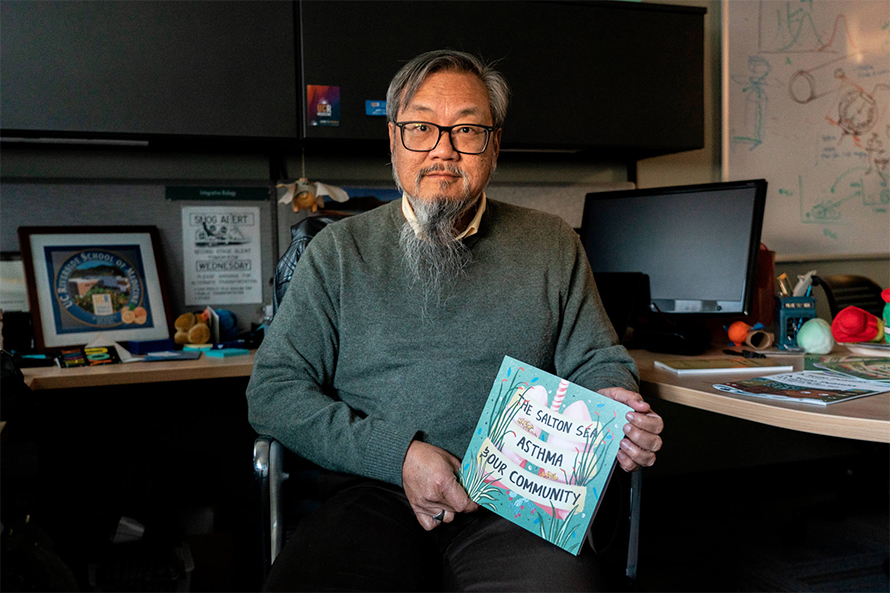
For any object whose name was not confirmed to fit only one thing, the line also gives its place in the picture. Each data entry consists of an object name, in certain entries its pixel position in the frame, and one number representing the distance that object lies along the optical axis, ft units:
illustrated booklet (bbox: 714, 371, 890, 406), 3.86
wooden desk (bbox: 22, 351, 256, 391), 5.26
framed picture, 6.47
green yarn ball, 5.55
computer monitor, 5.91
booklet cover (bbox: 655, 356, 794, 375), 4.83
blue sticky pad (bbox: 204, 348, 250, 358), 6.08
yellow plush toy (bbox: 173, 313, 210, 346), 6.55
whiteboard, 8.91
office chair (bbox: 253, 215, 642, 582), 3.86
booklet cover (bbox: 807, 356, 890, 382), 4.42
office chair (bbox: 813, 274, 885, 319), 7.93
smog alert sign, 7.20
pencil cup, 5.90
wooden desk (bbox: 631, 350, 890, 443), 3.41
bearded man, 3.74
